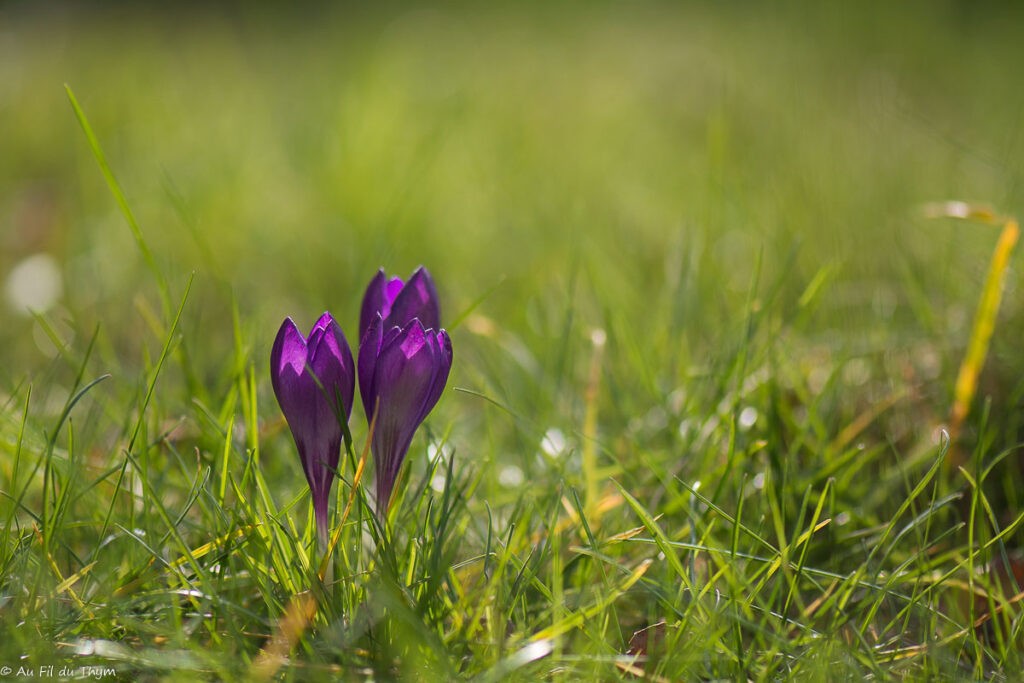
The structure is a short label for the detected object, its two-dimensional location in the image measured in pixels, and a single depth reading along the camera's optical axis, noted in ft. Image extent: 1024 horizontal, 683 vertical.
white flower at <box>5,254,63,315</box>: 4.98
